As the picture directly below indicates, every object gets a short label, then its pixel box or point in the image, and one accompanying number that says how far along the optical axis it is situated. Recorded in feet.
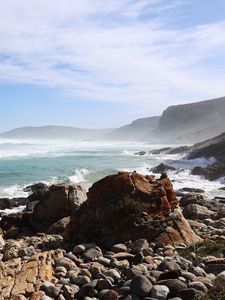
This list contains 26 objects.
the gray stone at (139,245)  21.04
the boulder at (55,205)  32.90
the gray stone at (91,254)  20.47
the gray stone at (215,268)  17.44
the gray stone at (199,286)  15.03
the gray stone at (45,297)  15.19
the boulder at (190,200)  40.74
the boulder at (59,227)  29.20
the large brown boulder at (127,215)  23.37
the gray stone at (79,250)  21.72
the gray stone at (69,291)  15.72
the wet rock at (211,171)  70.44
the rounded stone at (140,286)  15.15
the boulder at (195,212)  32.87
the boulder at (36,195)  45.30
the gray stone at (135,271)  16.80
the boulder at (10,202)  44.62
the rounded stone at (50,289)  15.81
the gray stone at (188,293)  14.58
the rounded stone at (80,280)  16.91
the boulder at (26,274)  16.29
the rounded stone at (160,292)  14.78
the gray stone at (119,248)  21.41
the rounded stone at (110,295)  15.06
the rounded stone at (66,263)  19.10
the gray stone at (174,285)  15.02
